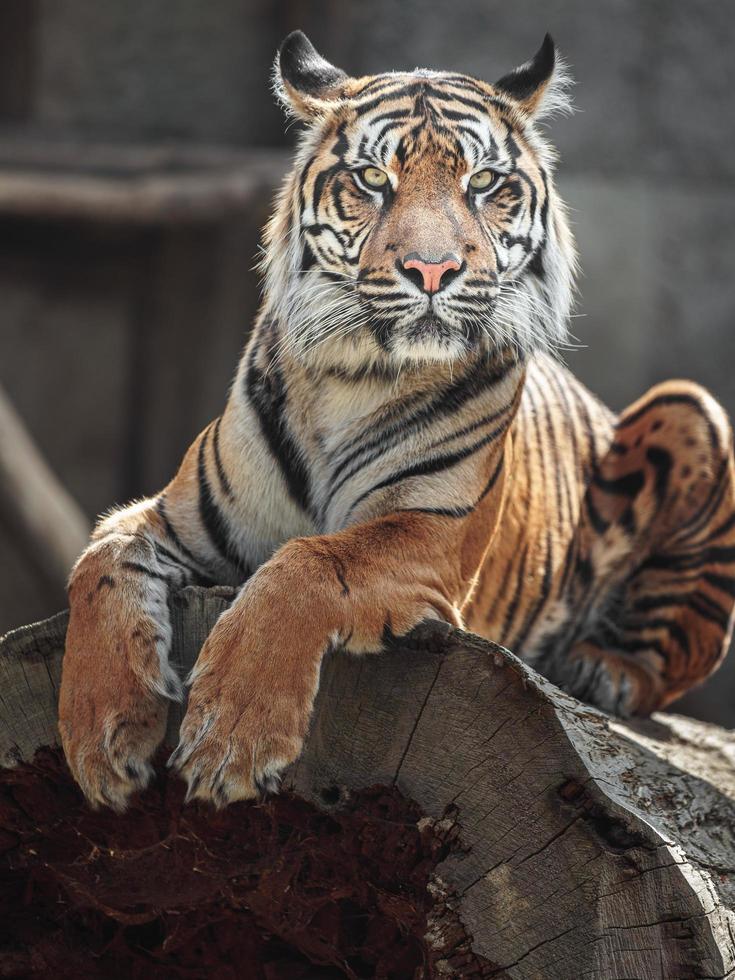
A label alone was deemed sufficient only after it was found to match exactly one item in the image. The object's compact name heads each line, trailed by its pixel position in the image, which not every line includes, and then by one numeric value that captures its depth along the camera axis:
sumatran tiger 7.60
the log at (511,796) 7.50
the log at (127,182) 11.41
